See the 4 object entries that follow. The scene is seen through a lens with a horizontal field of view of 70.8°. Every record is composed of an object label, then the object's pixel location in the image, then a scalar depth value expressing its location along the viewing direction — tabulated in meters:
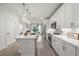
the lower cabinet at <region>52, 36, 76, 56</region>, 1.39
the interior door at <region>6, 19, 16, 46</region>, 3.75
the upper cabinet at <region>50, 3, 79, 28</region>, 1.88
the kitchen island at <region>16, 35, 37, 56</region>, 2.12
